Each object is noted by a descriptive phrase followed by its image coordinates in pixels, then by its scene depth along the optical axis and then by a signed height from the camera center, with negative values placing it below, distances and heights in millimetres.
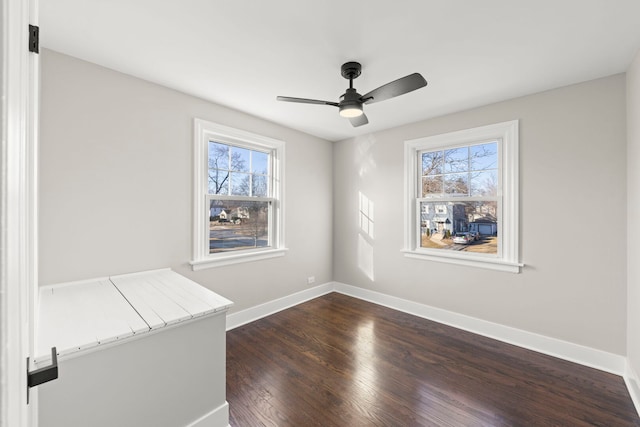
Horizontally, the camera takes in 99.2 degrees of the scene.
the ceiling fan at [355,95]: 2016 +926
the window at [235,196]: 2926 +210
